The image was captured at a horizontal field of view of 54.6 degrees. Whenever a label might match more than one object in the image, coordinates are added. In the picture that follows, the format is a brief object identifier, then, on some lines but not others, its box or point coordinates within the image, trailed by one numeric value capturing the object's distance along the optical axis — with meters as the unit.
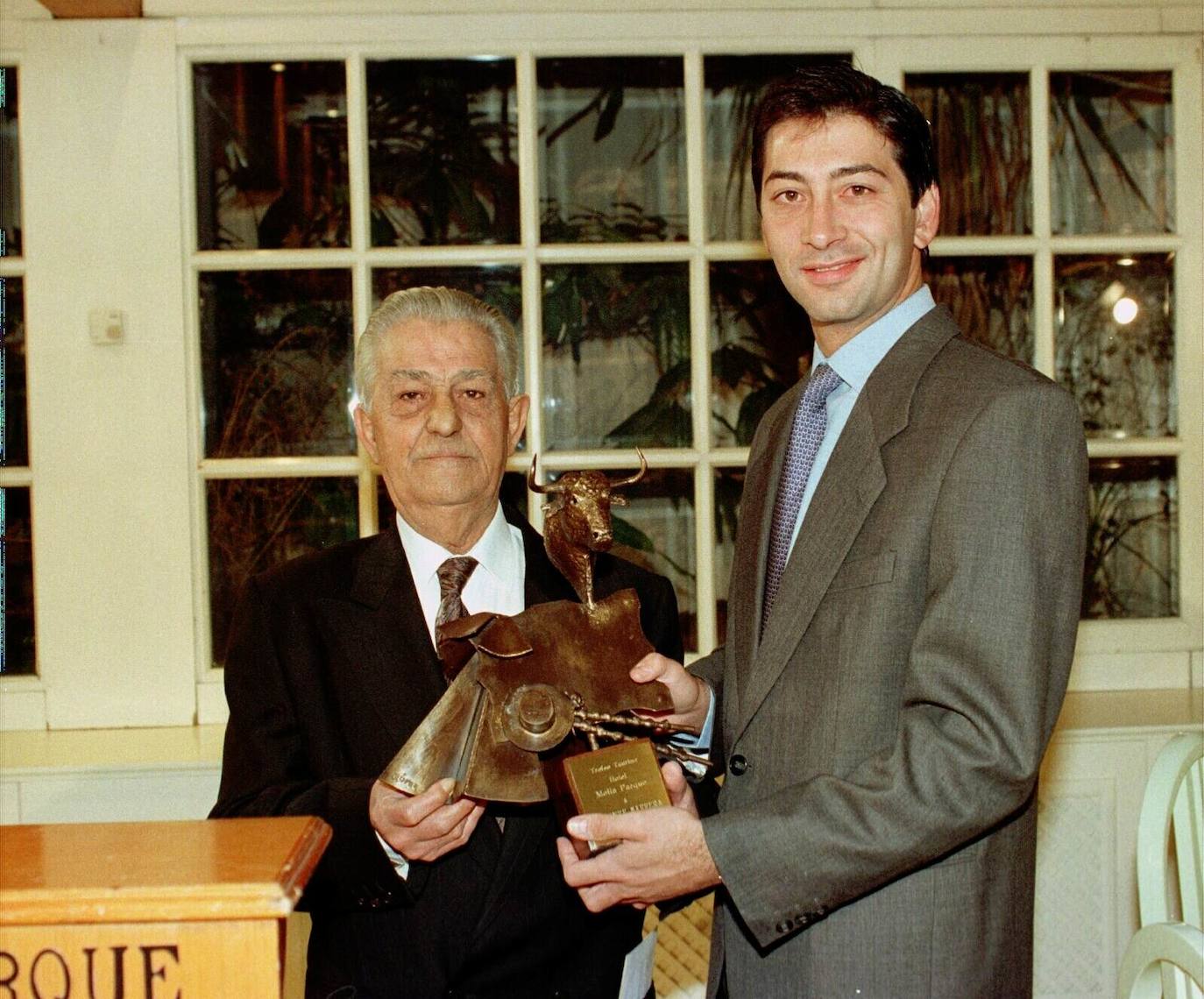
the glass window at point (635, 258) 2.56
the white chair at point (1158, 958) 1.30
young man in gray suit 1.20
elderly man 1.39
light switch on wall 2.46
